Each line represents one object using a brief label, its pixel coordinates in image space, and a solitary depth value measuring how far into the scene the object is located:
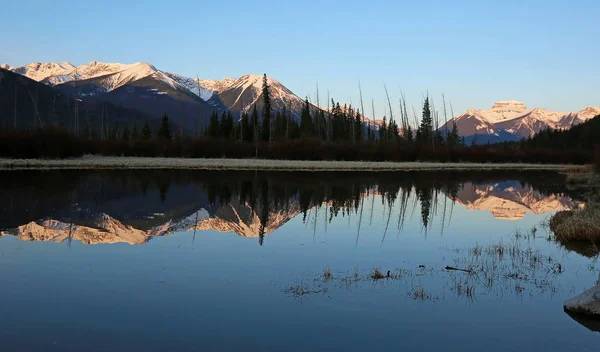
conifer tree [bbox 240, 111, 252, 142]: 103.06
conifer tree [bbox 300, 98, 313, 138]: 107.56
